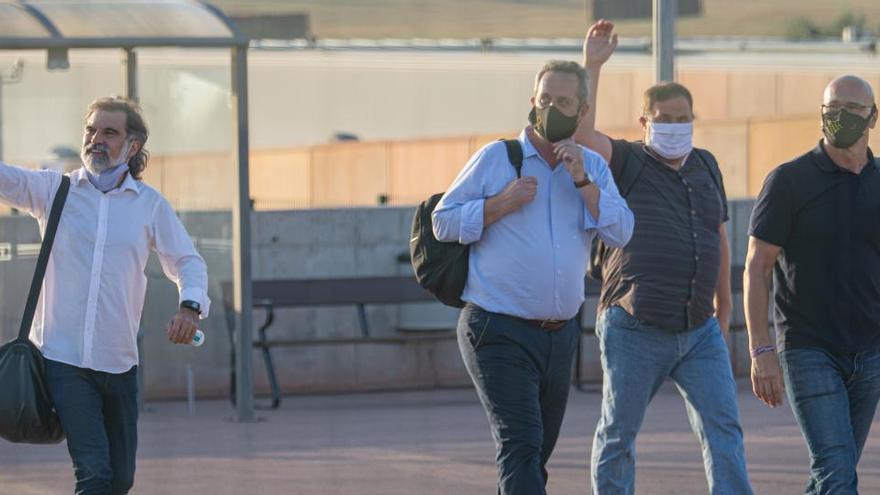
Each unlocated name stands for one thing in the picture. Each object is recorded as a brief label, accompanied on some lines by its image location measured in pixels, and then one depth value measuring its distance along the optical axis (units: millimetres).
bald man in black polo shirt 11500
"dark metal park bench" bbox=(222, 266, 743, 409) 23891
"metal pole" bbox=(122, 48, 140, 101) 22156
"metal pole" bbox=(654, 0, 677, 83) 20453
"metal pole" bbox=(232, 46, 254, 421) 21469
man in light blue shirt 11477
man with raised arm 12422
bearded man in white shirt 11523
